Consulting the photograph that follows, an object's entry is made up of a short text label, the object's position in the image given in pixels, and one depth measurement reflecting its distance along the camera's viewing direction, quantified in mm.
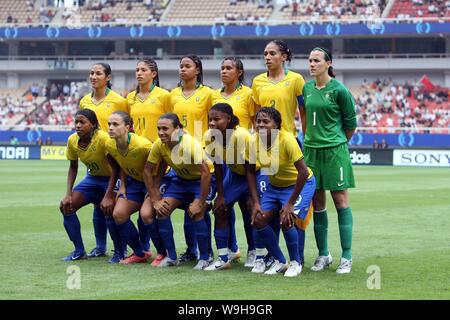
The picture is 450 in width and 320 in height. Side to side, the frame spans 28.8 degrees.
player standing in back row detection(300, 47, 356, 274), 9461
